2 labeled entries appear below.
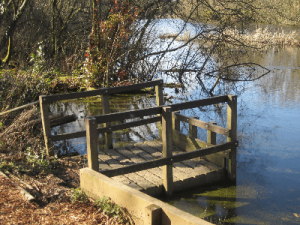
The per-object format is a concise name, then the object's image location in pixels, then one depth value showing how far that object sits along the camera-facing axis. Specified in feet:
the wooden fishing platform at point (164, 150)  16.33
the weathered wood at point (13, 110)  22.74
